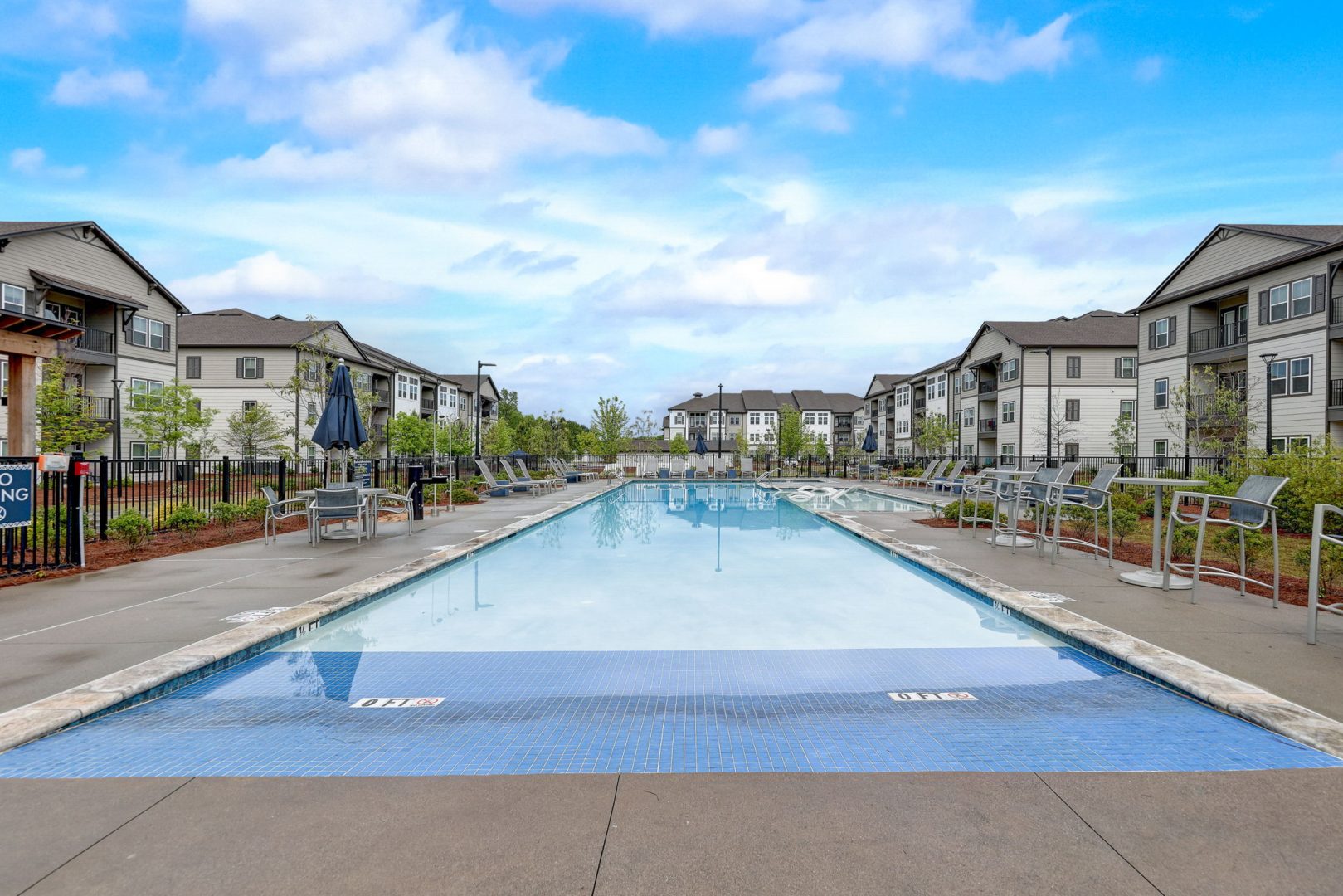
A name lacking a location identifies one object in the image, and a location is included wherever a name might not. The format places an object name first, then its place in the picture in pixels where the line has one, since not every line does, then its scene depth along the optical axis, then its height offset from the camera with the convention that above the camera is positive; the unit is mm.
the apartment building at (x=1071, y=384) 40688 +3597
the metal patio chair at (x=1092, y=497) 8859 -723
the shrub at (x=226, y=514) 12148 -1294
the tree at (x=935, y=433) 42094 +666
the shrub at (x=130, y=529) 9875 -1263
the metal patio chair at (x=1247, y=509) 6133 -625
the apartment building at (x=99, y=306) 24484 +5545
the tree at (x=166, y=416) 27203 +1117
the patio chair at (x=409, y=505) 11478 -1058
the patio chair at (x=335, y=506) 10883 -1008
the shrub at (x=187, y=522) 11023 -1272
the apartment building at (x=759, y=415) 88688 +3916
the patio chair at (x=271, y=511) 10719 -1103
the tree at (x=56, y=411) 20812 +984
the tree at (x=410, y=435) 42406 +548
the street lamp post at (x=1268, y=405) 21084 +1300
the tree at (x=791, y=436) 46375 +500
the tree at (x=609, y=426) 40969 +1131
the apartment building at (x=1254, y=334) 22094 +4227
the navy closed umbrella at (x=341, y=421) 12492 +420
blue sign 7426 -577
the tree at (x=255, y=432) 34281 +573
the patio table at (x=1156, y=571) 7320 -1447
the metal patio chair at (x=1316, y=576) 4926 -981
